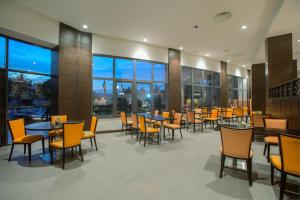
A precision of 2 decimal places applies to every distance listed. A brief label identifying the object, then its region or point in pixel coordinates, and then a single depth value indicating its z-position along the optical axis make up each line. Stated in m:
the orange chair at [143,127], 4.50
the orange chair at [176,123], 5.05
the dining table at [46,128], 3.22
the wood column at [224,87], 10.55
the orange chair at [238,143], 2.45
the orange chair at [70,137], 3.08
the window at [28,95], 4.79
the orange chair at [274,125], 3.25
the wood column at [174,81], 8.01
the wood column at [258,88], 9.00
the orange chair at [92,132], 3.92
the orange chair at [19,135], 3.41
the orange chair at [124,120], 5.90
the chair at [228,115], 7.93
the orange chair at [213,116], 6.99
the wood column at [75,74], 5.49
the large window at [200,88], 9.09
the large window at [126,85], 6.61
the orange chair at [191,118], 6.48
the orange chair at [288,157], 1.90
